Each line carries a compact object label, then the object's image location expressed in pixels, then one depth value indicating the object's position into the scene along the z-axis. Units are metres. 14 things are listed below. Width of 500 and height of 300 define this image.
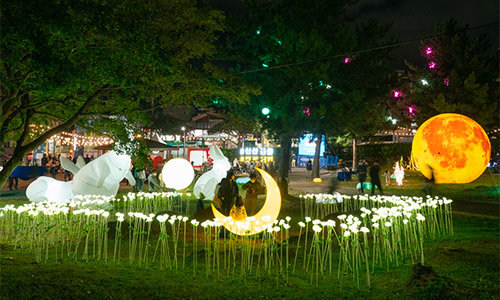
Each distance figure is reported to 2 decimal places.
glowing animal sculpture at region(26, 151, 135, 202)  12.62
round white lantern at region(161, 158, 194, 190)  18.47
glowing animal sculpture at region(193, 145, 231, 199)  16.39
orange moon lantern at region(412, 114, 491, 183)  12.41
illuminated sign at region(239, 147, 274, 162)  43.19
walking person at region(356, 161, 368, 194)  19.59
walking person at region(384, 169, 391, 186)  23.80
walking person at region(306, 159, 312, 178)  31.59
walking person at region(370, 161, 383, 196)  17.36
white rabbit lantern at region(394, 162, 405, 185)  23.31
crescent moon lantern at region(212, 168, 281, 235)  9.00
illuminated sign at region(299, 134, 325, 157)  35.69
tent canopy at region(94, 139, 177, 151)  24.53
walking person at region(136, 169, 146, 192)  19.28
